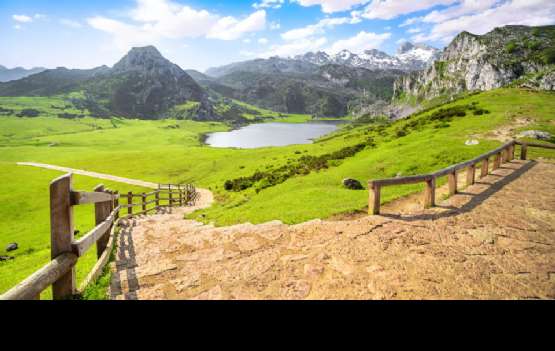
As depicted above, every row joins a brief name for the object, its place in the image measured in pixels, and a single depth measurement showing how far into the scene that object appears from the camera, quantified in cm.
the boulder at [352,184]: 2206
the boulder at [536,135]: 2728
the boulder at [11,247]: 2552
